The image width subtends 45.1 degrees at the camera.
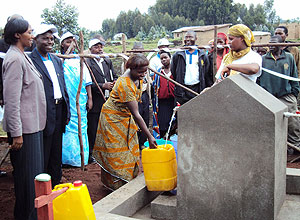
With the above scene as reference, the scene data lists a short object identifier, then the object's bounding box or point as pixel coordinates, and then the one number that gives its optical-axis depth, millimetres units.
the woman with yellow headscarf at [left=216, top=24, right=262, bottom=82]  3247
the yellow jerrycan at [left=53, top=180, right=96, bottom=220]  2299
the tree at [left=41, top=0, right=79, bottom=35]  10031
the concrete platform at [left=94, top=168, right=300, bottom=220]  3078
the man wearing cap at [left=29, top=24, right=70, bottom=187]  3648
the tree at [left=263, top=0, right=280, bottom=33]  95875
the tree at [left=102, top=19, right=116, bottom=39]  81575
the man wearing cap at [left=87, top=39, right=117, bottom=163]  5926
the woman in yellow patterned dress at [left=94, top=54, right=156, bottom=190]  3922
